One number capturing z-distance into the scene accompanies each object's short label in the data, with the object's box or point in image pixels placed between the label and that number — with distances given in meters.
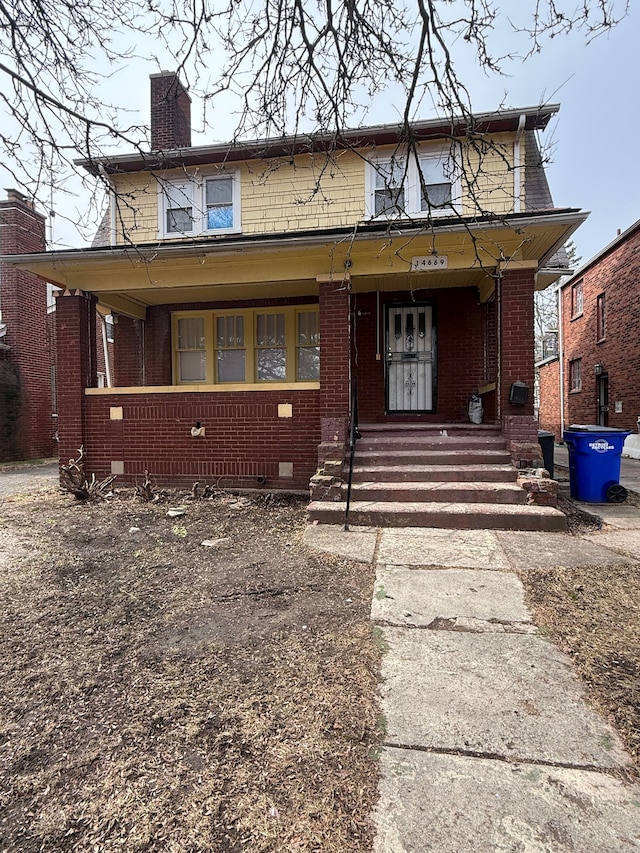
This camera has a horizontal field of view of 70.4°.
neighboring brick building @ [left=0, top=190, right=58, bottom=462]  12.77
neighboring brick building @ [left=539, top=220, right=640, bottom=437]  13.59
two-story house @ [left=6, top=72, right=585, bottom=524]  6.50
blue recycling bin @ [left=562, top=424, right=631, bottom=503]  6.32
